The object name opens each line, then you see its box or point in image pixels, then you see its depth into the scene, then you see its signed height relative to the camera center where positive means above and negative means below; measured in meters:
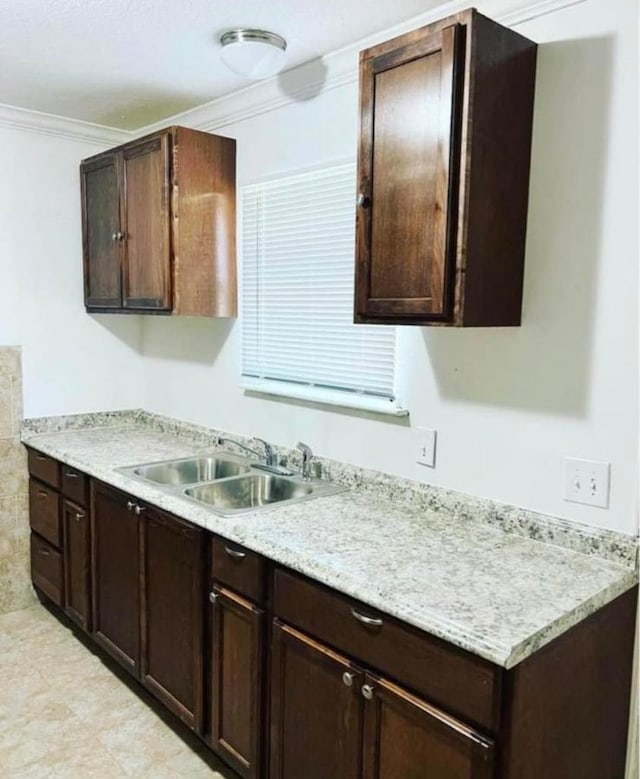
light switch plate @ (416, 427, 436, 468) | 2.13 -0.44
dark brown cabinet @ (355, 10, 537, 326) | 1.63 +0.37
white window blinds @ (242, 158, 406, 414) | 2.35 +0.04
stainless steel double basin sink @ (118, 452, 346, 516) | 2.42 -0.68
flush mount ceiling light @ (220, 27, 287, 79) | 2.16 +0.87
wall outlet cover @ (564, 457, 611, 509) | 1.70 -0.44
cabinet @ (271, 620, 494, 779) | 1.37 -0.97
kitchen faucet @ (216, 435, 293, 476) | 2.59 -0.63
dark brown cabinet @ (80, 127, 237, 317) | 2.69 +0.37
